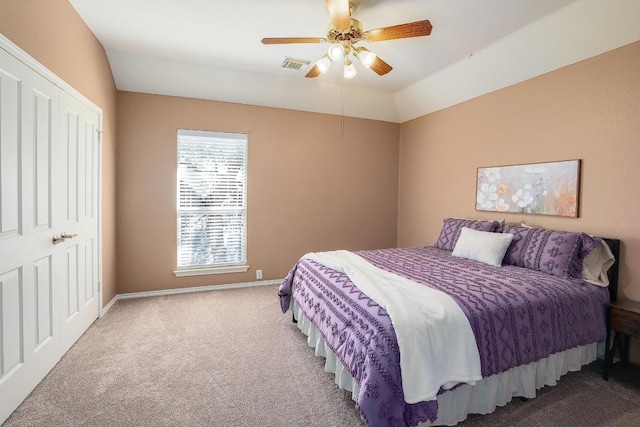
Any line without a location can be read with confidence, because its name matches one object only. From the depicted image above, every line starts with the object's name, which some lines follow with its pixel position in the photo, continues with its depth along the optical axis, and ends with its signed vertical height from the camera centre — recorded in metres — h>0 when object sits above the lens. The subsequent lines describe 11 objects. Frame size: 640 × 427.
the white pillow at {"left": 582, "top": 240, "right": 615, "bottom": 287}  2.52 -0.45
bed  1.60 -0.70
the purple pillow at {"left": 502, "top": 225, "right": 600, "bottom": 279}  2.54 -0.37
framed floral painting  2.90 +0.20
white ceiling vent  3.59 +1.63
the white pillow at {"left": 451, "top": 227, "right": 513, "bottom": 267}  2.94 -0.39
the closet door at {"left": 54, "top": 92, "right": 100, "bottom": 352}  2.47 -0.14
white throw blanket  1.57 -0.72
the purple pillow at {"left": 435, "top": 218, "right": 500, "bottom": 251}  3.35 -0.24
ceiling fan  2.17 +1.28
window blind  4.09 -0.03
